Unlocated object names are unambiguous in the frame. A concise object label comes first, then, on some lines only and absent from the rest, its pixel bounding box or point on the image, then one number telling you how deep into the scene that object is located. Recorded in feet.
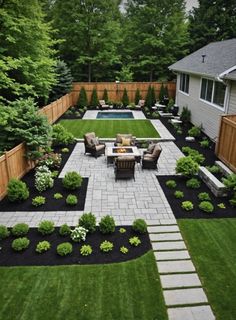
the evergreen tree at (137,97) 91.54
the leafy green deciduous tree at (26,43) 46.65
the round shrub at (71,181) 31.89
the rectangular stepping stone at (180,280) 18.84
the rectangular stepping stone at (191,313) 16.40
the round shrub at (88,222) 24.20
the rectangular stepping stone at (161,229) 24.81
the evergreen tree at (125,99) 91.15
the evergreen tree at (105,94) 91.81
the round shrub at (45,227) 23.89
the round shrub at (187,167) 34.17
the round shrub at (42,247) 21.94
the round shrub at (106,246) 22.04
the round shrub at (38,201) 28.84
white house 42.60
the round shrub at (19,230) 23.66
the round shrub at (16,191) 28.94
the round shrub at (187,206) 28.14
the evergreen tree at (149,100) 88.53
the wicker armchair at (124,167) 34.37
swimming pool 76.89
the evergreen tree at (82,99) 87.76
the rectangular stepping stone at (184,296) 17.52
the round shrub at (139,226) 24.11
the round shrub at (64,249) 21.45
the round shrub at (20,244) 22.00
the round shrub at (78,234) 23.04
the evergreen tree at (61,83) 79.82
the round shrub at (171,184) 32.94
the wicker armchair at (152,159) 38.06
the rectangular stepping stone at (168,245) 22.52
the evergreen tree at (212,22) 101.89
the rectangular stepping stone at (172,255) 21.40
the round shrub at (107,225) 24.03
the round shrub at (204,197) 29.90
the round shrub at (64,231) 23.76
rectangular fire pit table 39.52
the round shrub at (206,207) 27.66
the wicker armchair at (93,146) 43.24
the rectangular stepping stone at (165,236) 23.67
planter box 30.48
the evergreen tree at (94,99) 89.56
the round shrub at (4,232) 23.38
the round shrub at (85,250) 21.65
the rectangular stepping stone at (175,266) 20.18
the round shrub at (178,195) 30.45
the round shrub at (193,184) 32.60
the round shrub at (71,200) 28.84
